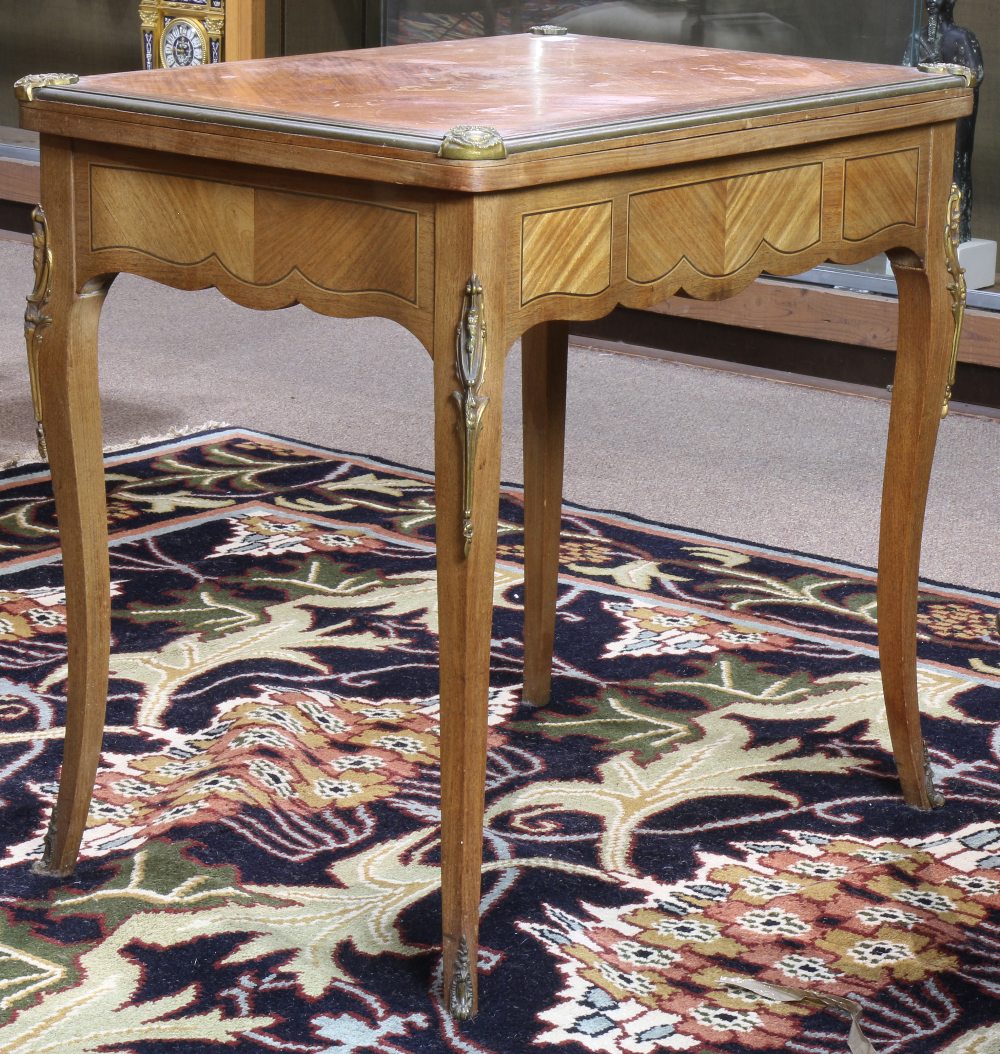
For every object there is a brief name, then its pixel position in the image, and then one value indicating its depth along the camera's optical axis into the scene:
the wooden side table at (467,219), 2.72
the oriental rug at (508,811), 2.87
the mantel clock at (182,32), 6.86
